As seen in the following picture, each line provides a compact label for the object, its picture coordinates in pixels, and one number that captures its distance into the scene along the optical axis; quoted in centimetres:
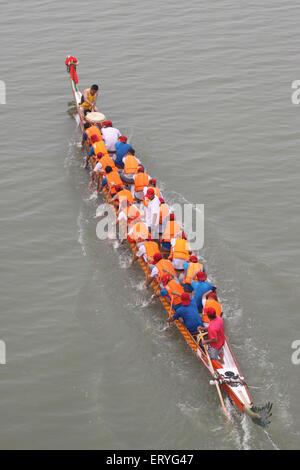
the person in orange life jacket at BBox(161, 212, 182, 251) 1478
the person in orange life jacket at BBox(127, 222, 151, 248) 1501
